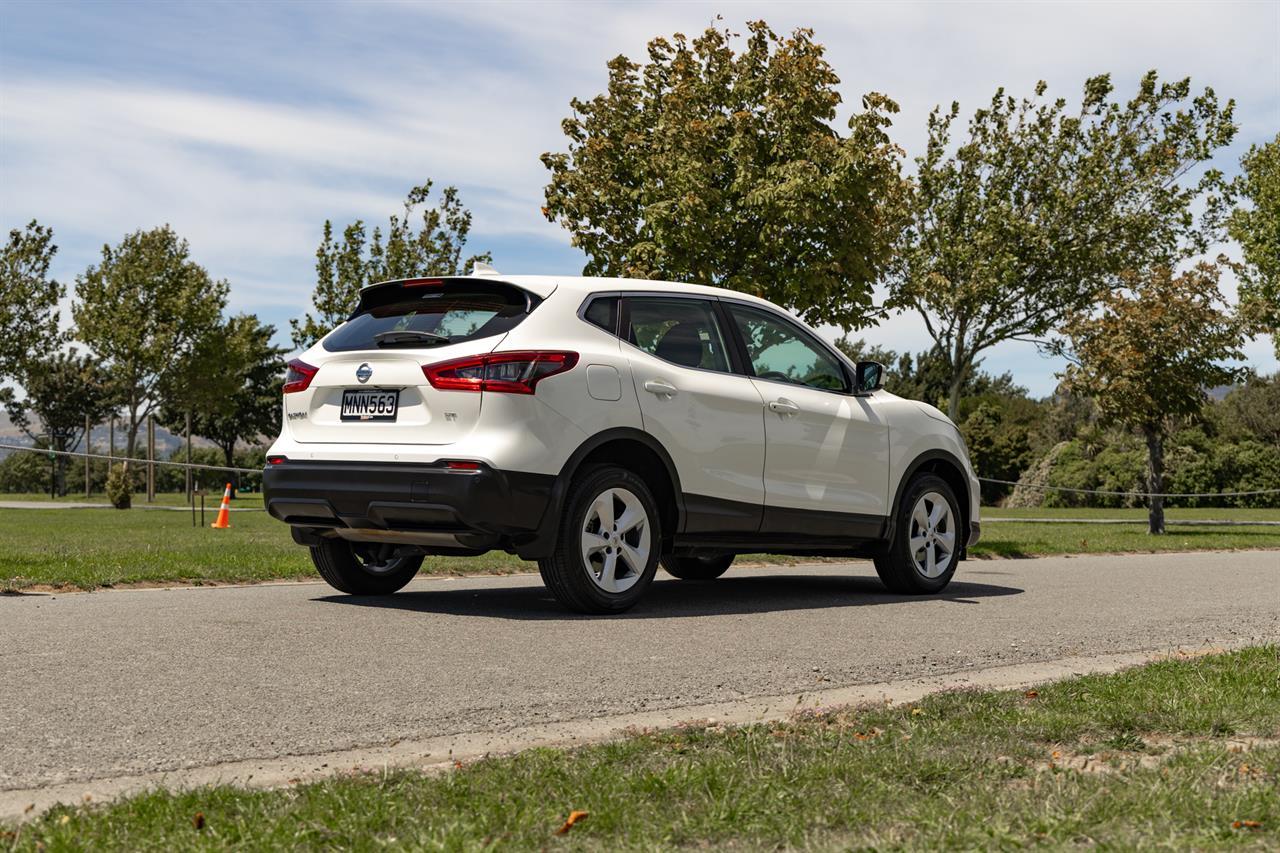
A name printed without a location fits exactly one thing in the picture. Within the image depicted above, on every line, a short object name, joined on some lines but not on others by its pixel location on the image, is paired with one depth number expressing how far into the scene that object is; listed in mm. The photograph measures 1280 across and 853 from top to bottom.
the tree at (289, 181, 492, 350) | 39844
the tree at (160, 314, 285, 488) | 67438
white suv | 7527
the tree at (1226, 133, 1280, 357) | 42188
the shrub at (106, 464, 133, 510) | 37250
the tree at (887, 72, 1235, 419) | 35844
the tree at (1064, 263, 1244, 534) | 27266
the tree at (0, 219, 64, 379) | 44750
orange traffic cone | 25008
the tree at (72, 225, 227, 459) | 46281
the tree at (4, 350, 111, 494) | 72562
